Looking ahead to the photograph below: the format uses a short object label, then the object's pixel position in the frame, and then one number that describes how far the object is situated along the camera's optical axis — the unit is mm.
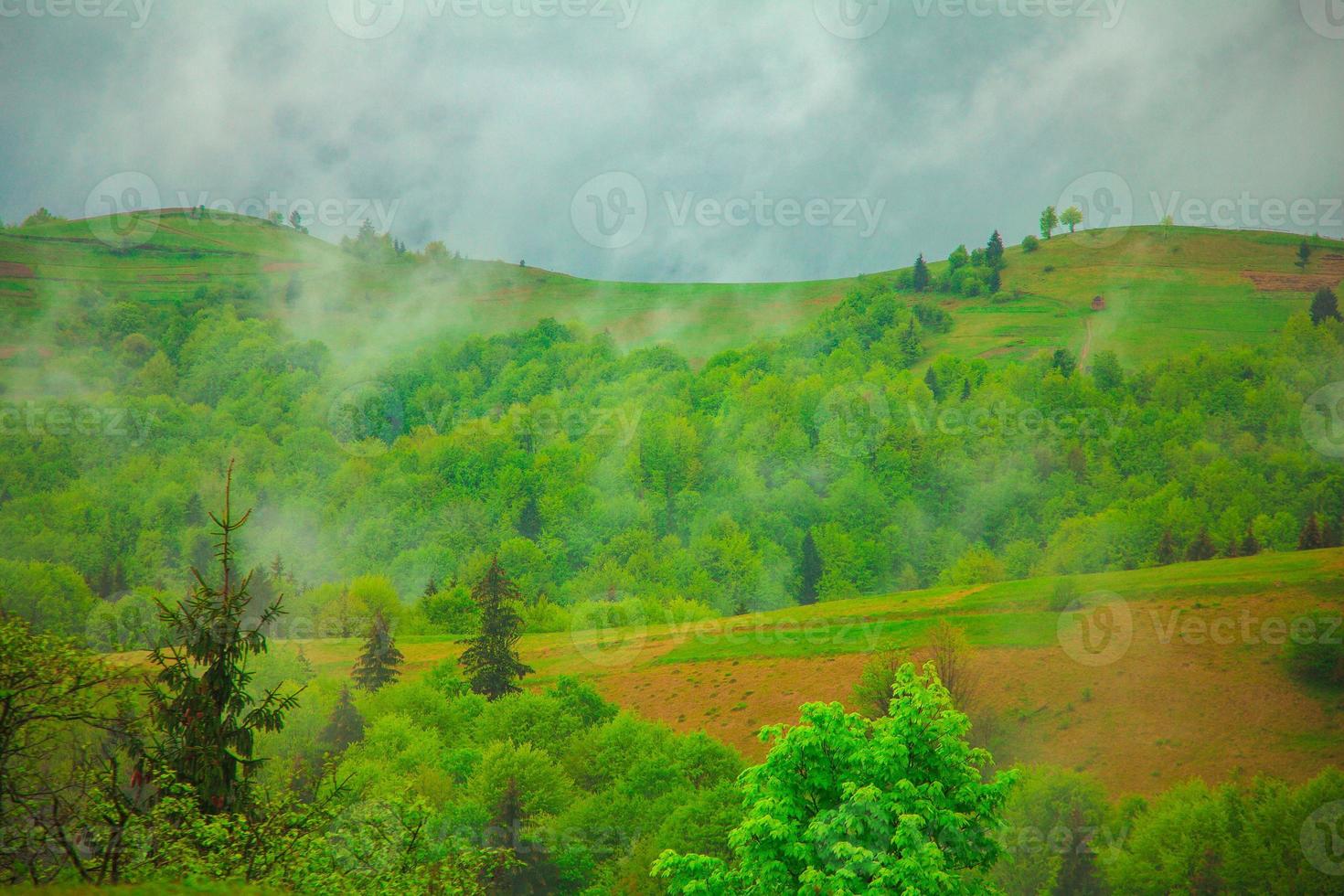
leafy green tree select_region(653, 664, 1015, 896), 21469
